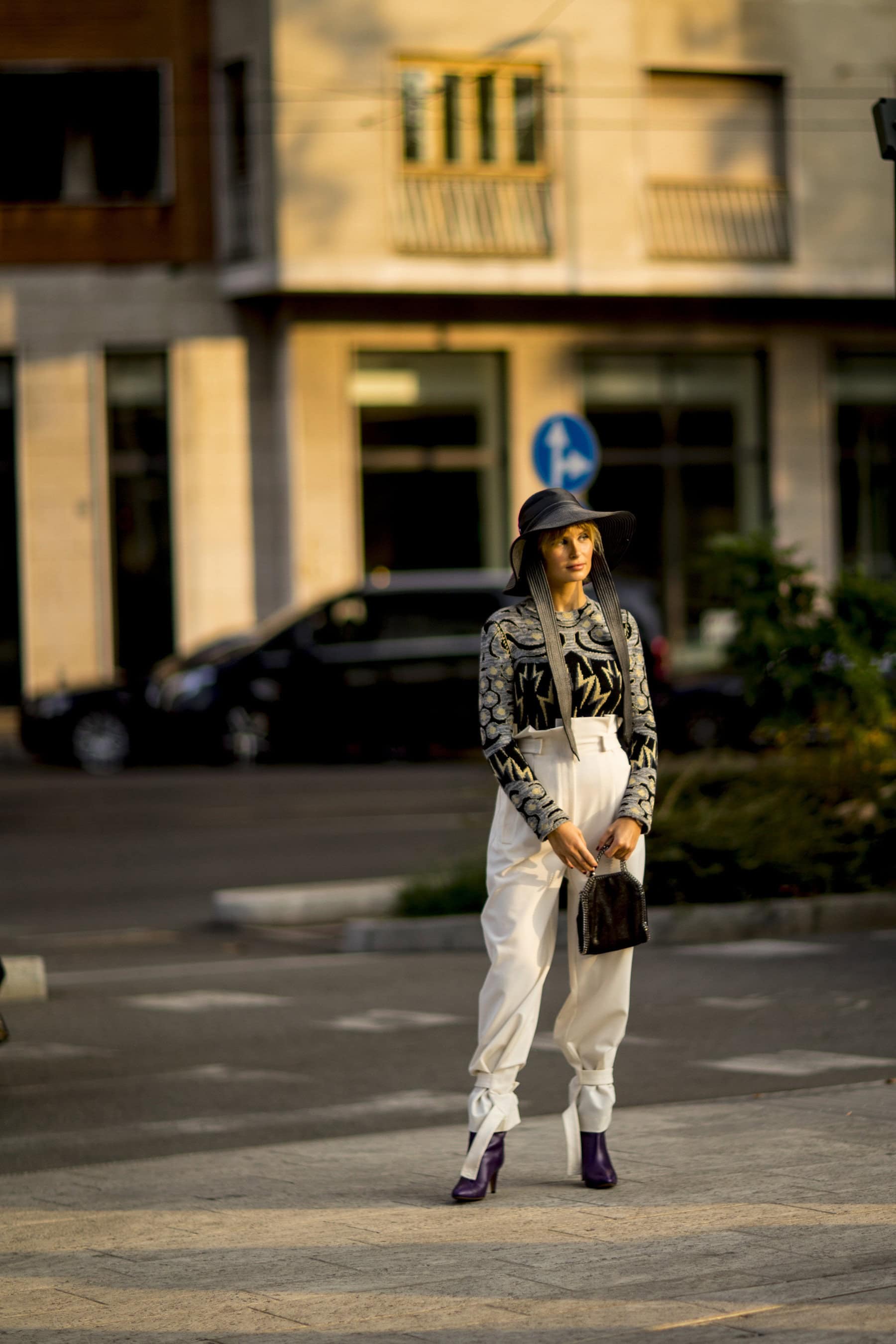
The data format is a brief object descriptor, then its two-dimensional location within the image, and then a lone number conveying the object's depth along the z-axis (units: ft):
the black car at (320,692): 77.92
